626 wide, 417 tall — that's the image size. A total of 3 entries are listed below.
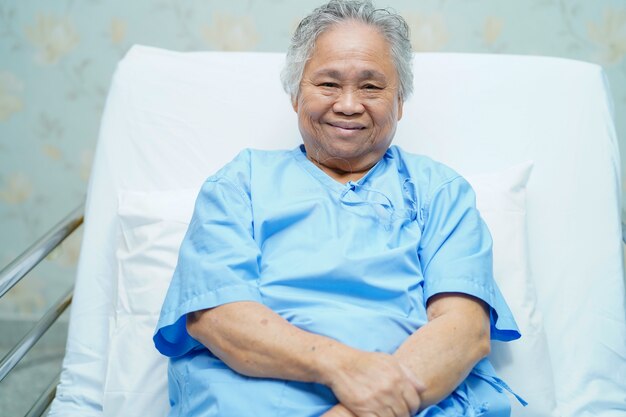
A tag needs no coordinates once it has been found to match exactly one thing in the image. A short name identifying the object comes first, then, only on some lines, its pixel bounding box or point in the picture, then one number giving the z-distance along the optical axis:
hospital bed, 1.31
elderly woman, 1.01
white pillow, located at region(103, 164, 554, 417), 1.27
